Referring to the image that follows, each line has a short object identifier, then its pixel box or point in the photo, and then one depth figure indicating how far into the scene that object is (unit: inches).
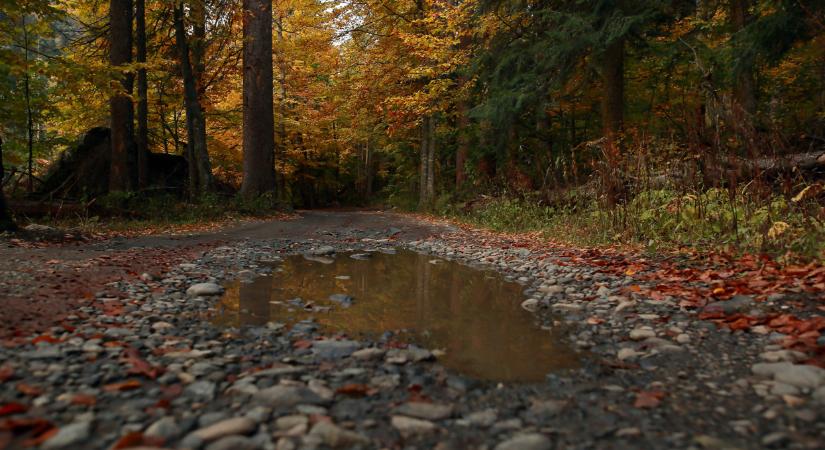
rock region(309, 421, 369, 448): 64.2
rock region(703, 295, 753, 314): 126.3
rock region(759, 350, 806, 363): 92.3
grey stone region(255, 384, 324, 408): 76.7
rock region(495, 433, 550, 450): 64.6
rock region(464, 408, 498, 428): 73.4
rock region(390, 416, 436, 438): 69.3
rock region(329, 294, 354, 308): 157.4
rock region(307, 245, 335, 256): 276.5
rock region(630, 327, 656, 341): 114.5
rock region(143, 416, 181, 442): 63.4
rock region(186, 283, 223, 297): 158.7
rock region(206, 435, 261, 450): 61.3
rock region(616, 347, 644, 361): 103.5
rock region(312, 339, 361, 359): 103.5
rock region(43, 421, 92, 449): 59.9
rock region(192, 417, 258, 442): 63.6
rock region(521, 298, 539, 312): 153.4
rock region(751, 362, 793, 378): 87.2
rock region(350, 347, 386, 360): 102.5
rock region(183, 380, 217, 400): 78.4
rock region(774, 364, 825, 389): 80.7
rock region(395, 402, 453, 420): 74.8
